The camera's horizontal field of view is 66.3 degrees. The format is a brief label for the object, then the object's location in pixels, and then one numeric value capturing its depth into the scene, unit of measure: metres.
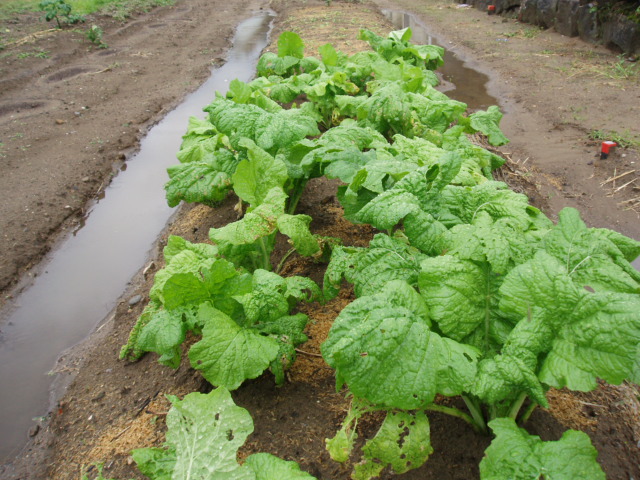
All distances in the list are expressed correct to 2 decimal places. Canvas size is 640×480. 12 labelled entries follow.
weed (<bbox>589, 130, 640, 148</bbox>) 5.57
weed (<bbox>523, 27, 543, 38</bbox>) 11.00
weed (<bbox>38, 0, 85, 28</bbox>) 11.46
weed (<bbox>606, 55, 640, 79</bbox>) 7.80
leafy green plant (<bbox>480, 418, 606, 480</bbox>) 1.45
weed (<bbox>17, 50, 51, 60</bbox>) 9.41
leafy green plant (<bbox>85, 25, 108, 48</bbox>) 10.45
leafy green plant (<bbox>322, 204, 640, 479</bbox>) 1.54
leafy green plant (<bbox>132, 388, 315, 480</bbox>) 1.55
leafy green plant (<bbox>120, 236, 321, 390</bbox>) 2.04
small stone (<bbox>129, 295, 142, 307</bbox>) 3.42
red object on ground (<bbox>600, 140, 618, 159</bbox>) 5.38
